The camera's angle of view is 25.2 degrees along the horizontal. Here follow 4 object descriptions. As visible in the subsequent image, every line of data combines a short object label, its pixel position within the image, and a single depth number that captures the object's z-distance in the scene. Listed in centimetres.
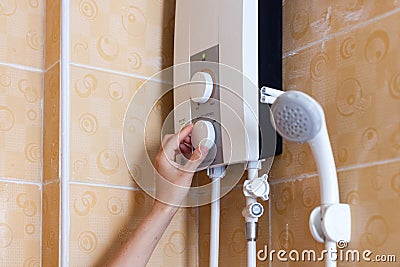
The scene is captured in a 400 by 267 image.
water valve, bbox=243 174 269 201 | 139
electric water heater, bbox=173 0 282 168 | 140
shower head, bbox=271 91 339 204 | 116
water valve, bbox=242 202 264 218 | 140
